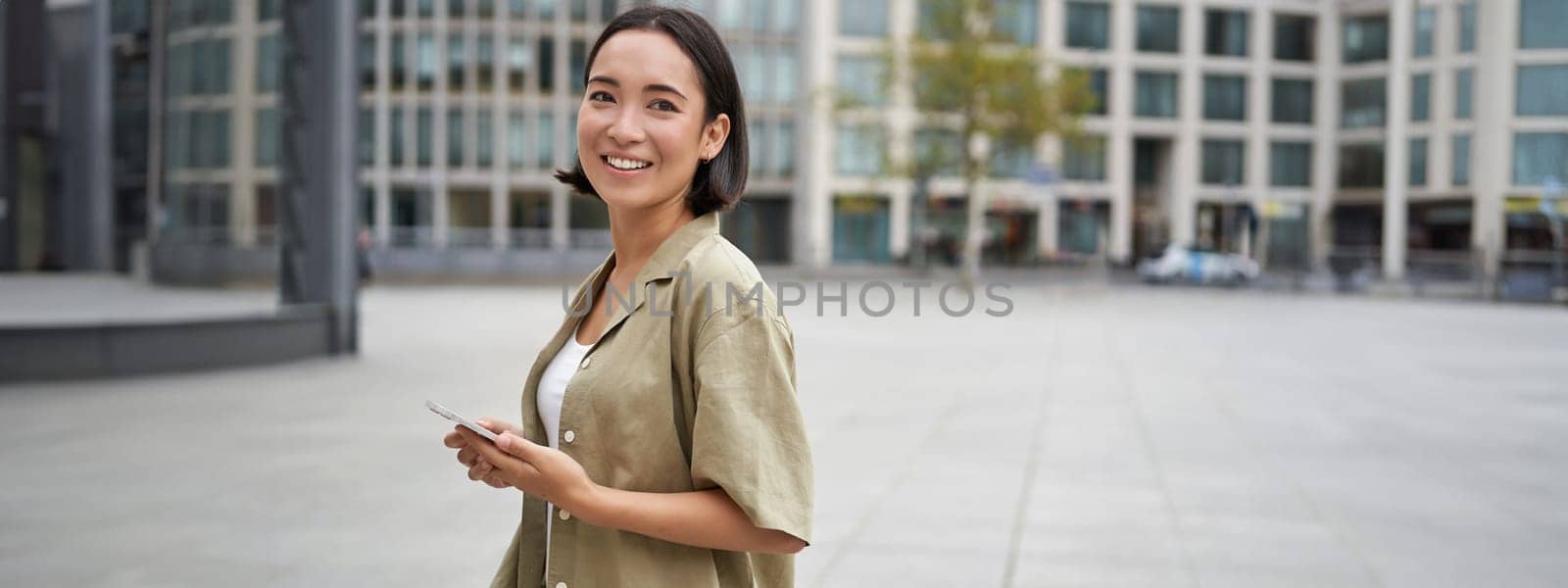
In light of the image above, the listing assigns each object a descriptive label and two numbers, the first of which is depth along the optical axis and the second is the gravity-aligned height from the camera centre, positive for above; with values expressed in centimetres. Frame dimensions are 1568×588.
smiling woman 171 -20
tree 3841 +461
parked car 5022 -114
